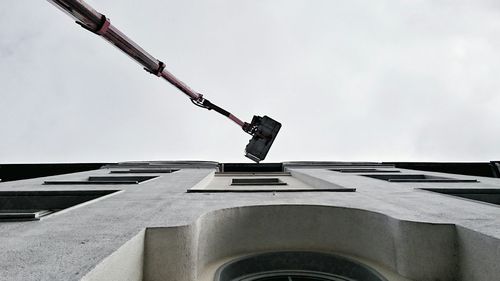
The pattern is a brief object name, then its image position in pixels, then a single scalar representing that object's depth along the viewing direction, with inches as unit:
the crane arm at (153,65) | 355.9
